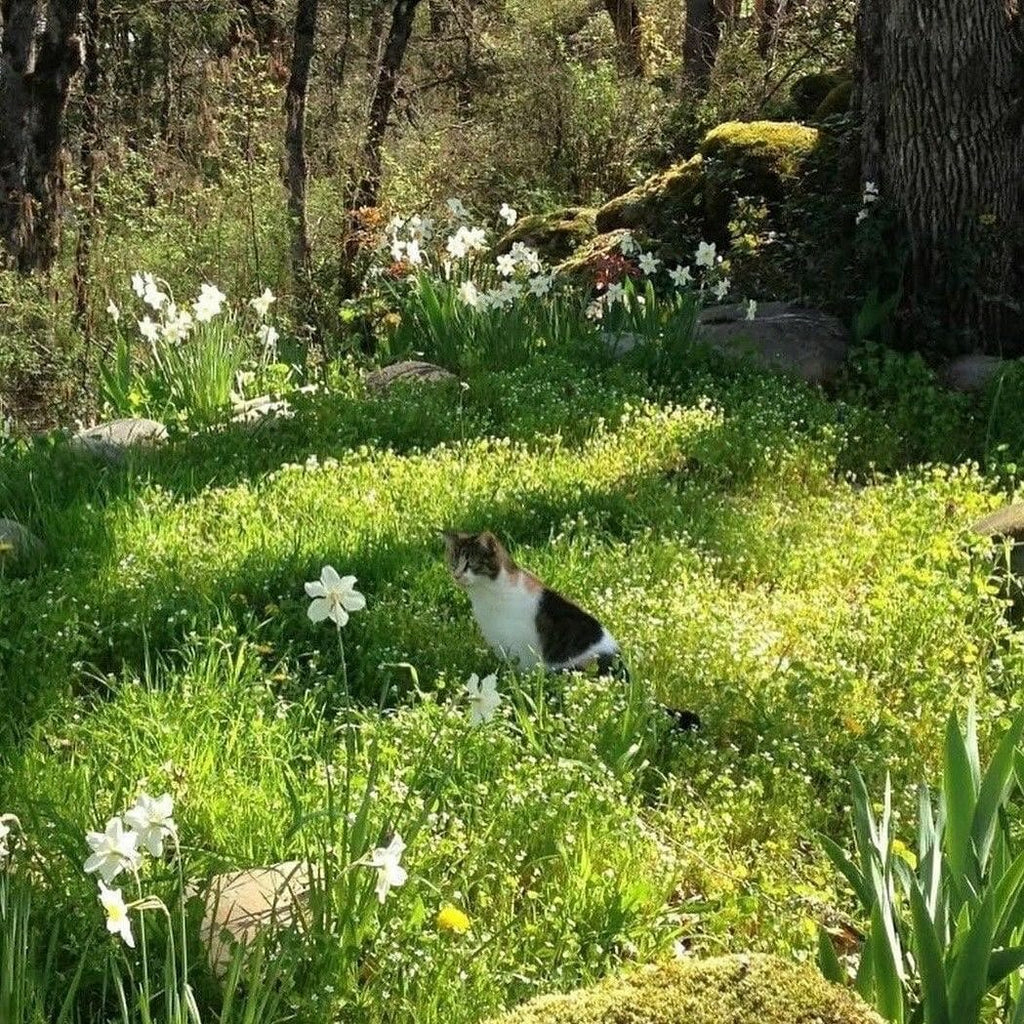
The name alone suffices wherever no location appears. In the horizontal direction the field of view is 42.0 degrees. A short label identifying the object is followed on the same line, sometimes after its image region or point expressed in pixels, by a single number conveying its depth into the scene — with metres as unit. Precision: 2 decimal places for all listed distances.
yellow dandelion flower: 2.63
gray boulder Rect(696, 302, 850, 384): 7.68
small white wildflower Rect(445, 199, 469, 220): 8.62
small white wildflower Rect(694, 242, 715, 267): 8.09
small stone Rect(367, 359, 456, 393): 7.50
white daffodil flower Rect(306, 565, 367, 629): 2.73
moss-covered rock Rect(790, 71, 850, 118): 12.32
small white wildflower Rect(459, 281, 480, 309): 7.93
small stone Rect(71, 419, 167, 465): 6.28
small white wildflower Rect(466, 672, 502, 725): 3.04
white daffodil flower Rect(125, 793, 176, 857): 2.11
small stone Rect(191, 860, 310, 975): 2.49
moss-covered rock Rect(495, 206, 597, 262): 11.91
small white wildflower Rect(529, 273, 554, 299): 8.24
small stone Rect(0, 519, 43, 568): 5.07
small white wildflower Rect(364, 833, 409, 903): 2.28
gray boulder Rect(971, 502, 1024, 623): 4.77
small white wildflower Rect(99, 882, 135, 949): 1.89
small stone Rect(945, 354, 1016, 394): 7.40
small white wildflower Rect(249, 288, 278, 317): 7.36
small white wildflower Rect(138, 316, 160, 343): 7.00
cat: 4.00
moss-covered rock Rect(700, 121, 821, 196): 10.21
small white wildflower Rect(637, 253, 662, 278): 8.41
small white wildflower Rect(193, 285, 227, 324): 7.09
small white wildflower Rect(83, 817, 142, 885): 2.06
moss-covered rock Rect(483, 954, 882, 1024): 1.73
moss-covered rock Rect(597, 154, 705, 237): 10.59
